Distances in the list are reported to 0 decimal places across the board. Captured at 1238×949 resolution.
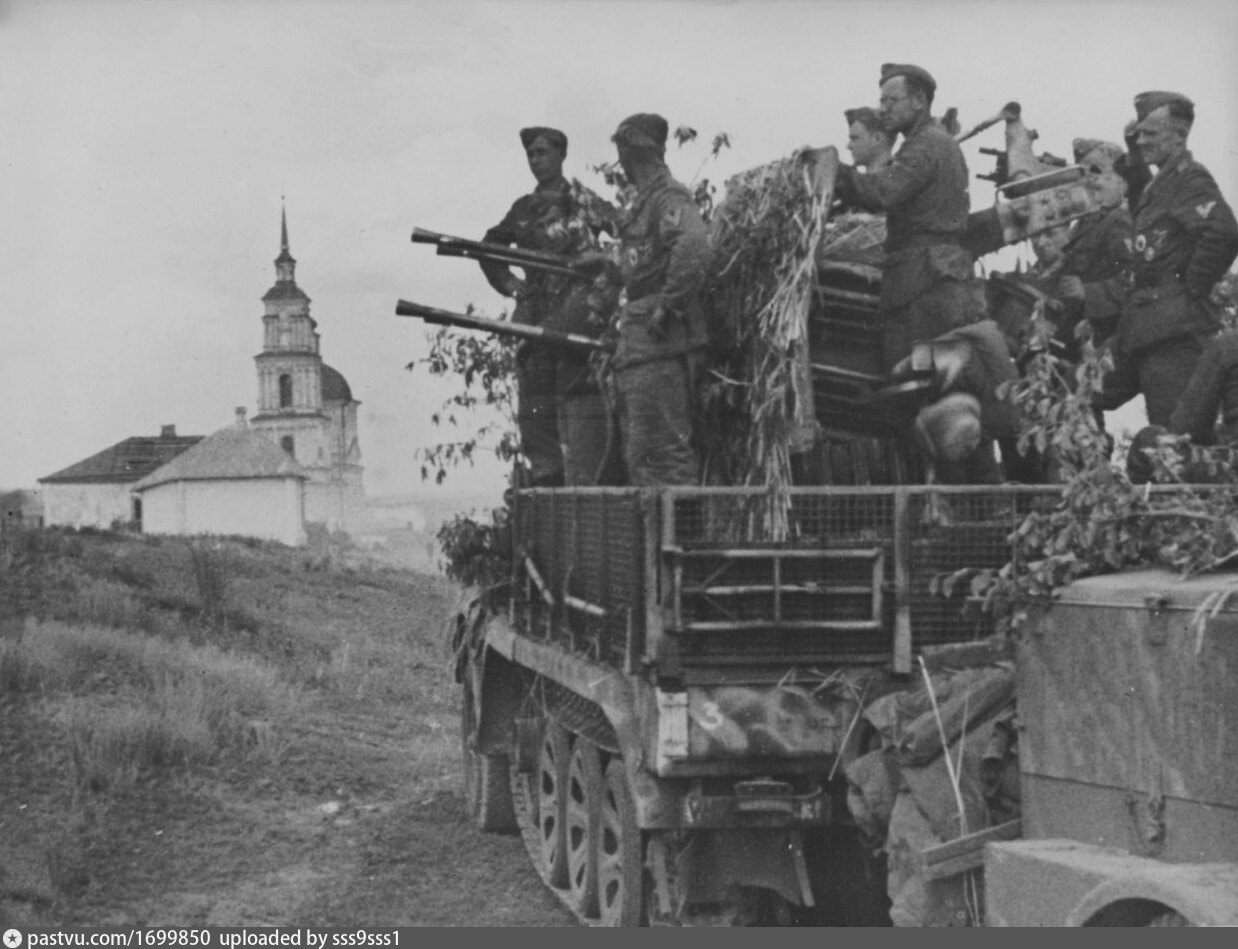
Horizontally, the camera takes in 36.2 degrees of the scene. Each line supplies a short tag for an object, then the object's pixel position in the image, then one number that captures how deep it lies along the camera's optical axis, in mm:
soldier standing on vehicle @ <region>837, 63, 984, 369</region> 7461
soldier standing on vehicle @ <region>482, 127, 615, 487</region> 8883
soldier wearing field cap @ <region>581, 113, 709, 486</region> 7422
